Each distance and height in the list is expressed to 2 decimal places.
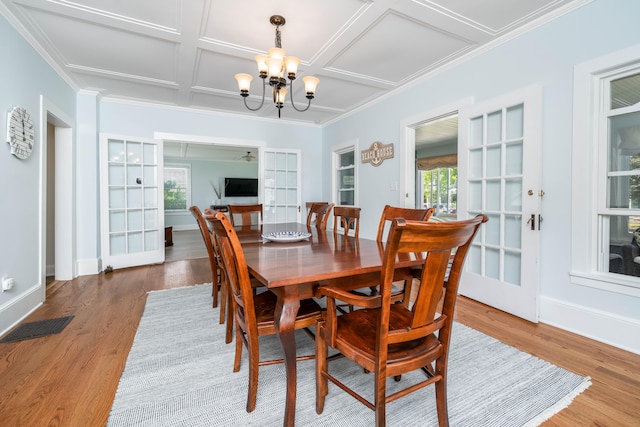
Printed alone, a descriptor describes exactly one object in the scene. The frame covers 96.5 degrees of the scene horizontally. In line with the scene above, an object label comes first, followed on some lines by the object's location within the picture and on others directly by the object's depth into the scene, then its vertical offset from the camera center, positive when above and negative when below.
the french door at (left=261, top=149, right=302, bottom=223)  5.21 +0.43
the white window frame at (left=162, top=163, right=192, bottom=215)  9.02 +0.97
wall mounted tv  9.55 +0.73
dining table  1.21 -0.27
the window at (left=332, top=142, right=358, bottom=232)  4.85 +0.60
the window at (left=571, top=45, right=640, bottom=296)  1.96 +0.25
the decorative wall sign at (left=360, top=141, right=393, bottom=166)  4.00 +0.82
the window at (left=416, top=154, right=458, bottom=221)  7.42 +0.71
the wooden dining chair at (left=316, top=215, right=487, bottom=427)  0.93 -0.46
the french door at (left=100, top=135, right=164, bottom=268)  4.08 +0.11
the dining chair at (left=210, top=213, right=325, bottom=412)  1.26 -0.53
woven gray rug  1.32 -0.96
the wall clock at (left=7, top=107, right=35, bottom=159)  2.28 +0.63
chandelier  2.16 +1.10
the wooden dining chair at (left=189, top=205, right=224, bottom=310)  2.22 -0.32
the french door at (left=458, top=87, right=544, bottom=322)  2.39 +0.13
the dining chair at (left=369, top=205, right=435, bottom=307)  1.61 -0.19
